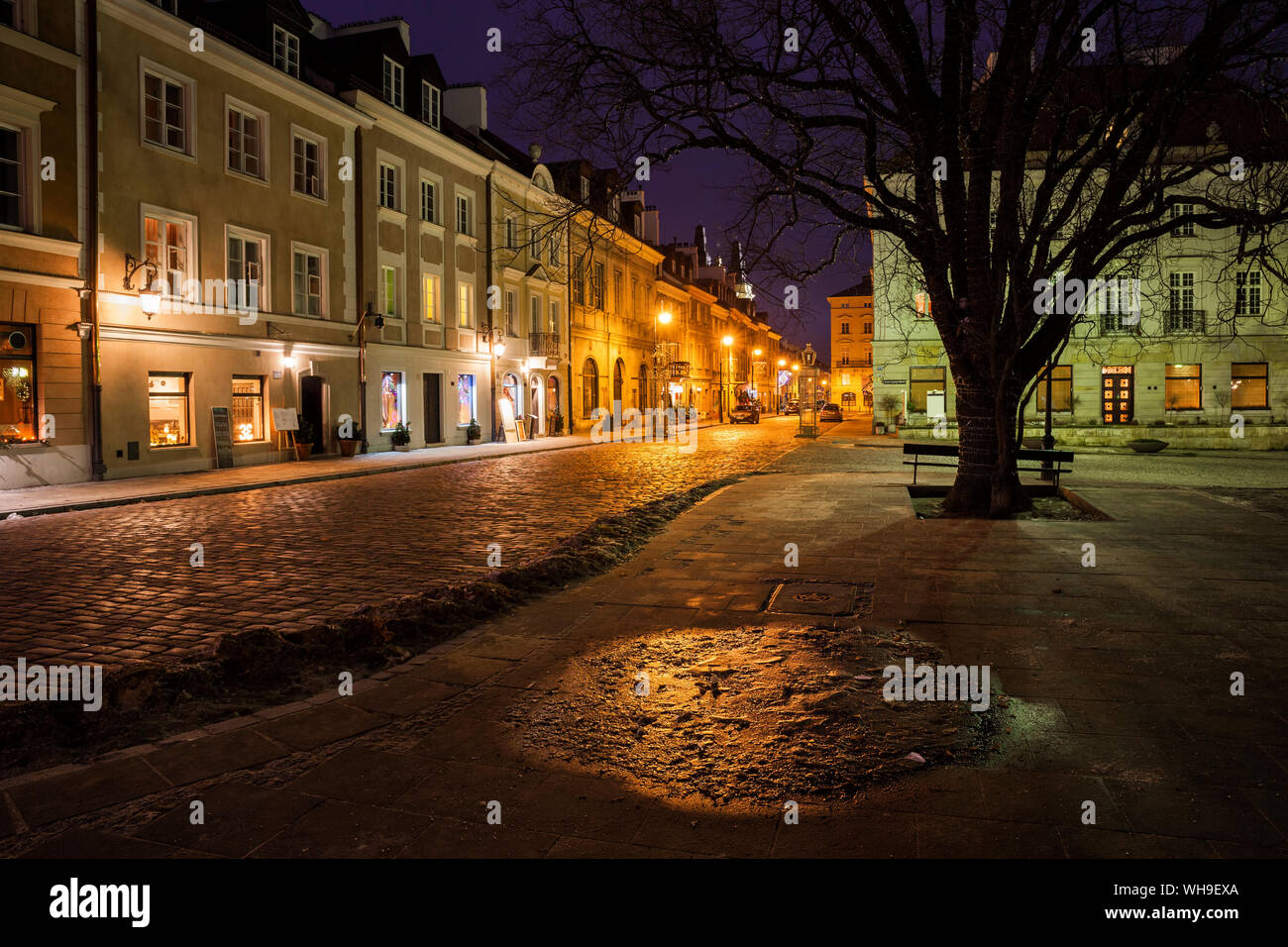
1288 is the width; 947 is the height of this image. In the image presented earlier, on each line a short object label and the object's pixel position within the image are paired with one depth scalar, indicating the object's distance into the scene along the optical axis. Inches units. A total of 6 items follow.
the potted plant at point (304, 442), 967.0
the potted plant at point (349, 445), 1029.8
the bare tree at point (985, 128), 414.9
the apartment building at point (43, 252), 667.4
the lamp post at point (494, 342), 1374.3
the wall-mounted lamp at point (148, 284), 764.6
